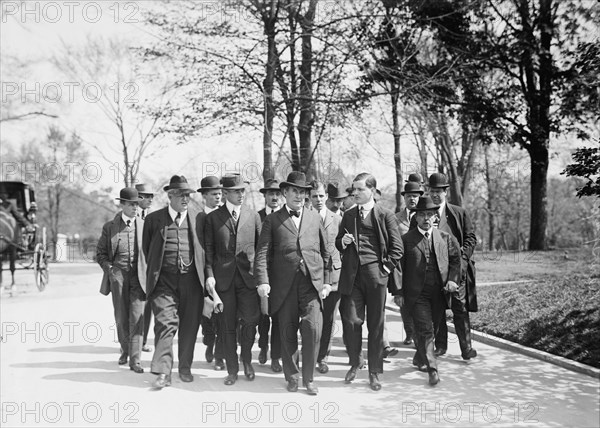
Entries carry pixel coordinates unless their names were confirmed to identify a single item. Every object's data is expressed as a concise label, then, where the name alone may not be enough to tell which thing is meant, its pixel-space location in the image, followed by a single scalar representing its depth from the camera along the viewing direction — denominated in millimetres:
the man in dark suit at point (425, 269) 6781
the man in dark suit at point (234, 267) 6754
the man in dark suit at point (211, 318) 6893
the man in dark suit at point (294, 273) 6258
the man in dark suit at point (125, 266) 7418
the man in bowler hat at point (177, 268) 6582
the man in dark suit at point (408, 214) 8305
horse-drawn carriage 16422
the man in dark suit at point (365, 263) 6547
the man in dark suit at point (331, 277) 7359
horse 16250
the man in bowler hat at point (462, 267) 7547
